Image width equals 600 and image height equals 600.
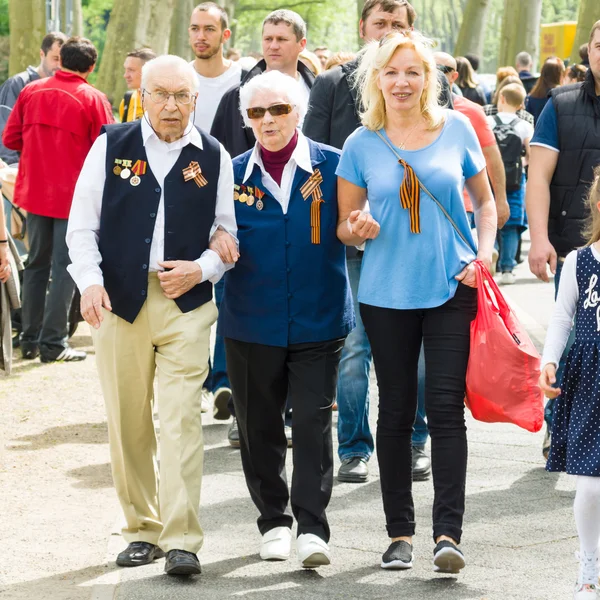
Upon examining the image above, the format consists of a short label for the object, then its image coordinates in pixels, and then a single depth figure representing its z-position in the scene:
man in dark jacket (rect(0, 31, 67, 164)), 11.98
